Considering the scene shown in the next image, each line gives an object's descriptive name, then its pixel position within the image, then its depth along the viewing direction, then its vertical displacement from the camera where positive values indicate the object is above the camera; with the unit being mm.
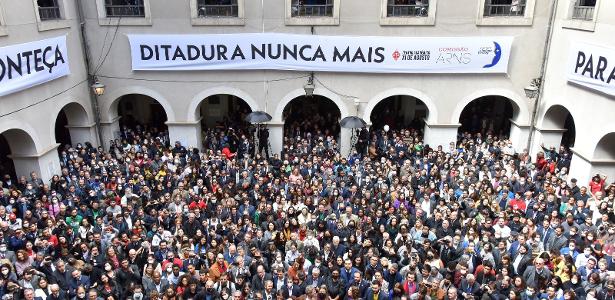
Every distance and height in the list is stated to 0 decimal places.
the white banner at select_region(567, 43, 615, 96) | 13734 -2040
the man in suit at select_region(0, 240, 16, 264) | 10414 -5489
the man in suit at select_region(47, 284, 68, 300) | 8947 -5459
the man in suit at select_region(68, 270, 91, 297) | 9555 -5578
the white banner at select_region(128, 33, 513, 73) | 17109 -2045
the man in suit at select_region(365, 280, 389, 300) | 8992 -5400
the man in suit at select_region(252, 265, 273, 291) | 9594 -5501
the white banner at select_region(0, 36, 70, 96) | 13852 -2135
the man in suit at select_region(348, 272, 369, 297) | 9290 -5413
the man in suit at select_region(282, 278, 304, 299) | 9492 -5627
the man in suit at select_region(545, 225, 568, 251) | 10797 -5321
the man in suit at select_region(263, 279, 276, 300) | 9273 -5617
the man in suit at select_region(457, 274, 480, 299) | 9172 -5394
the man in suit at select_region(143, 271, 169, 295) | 9477 -5557
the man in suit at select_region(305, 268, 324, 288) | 9602 -5523
